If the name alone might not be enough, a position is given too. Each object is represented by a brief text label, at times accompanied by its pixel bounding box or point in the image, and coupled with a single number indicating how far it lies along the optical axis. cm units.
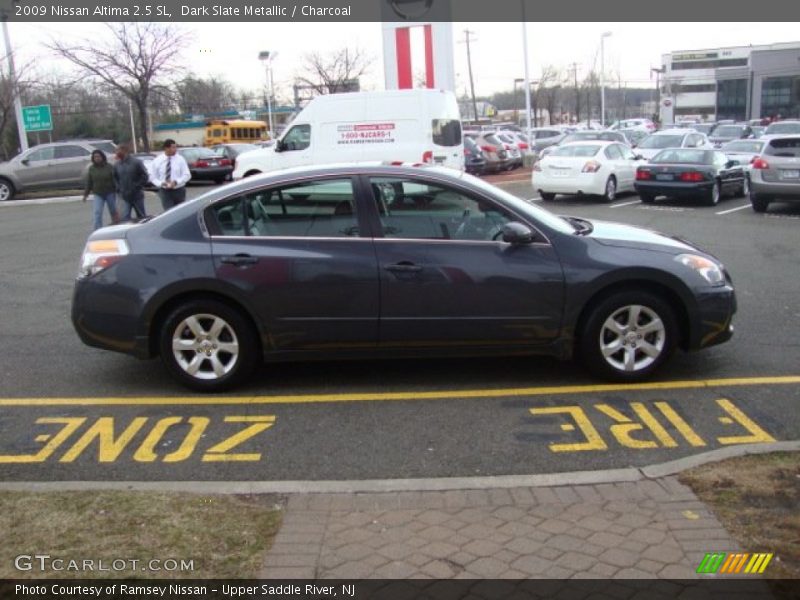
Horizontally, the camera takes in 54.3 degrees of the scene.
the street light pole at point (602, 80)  5669
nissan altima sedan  544
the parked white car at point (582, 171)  1852
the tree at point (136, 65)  3434
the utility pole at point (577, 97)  7252
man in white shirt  1215
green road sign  2847
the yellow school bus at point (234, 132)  5228
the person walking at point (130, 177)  1262
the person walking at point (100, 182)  1292
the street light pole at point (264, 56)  4527
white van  1822
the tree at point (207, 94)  4163
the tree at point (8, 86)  2891
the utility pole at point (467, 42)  6491
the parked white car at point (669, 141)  2283
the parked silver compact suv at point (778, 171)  1535
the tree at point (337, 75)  5944
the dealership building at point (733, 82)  8850
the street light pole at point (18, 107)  2725
